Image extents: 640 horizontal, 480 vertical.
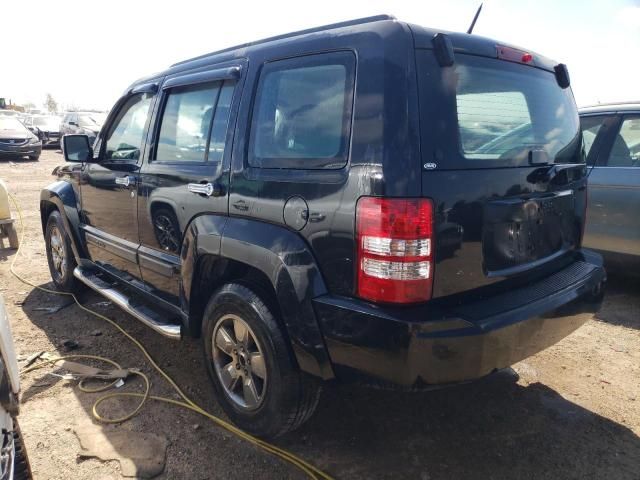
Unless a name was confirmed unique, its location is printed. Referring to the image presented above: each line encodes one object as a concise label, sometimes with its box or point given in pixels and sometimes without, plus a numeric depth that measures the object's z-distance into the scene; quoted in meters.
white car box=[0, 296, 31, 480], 1.73
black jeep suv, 2.01
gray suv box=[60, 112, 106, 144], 21.61
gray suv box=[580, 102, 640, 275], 4.42
